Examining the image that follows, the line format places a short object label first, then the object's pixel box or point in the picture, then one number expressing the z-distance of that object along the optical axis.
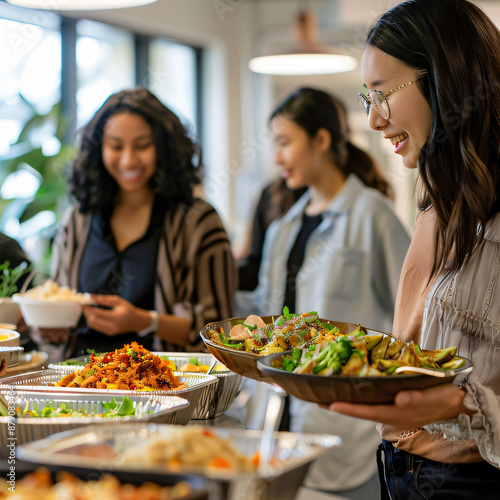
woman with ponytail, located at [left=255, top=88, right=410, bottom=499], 2.92
